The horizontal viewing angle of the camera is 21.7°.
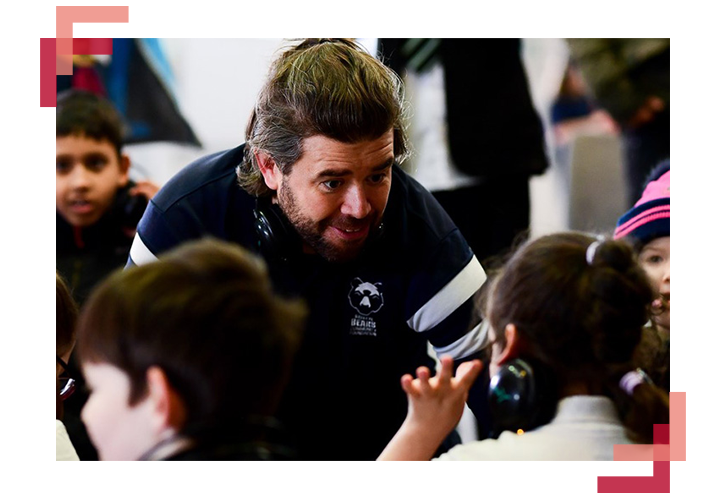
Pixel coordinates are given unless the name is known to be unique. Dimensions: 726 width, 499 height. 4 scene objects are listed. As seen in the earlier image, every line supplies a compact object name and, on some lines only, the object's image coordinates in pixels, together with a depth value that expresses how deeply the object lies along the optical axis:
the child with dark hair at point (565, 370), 2.24
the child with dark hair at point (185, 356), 2.09
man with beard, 2.48
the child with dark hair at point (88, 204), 2.89
